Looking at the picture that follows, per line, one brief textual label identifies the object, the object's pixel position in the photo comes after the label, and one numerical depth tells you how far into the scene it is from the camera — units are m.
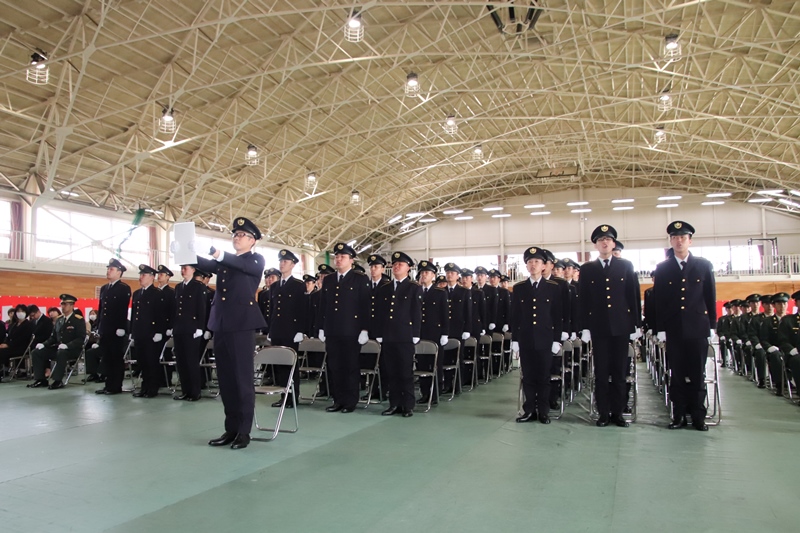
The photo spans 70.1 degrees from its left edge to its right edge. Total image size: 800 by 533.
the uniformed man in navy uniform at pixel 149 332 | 8.32
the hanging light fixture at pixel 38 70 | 13.43
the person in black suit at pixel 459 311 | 8.41
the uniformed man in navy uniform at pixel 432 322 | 7.65
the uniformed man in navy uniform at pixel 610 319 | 5.73
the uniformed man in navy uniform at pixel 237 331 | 4.99
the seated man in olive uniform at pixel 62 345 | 9.44
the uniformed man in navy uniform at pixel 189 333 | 7.84
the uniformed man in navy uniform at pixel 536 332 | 6.01
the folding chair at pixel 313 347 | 7.52
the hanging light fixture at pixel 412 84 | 16.34
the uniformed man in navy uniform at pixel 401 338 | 6.56
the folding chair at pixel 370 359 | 7.11
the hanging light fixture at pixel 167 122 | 16.38
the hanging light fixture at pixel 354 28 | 13.01
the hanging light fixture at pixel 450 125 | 20.50
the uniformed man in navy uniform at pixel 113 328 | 8.52
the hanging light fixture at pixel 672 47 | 14.75
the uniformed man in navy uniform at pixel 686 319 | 5.55
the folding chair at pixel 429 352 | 6.99
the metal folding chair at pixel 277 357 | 5.64
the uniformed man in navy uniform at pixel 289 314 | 7.69
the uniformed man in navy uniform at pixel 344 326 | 6.83
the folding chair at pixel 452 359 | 7.86
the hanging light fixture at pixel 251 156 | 20.28
